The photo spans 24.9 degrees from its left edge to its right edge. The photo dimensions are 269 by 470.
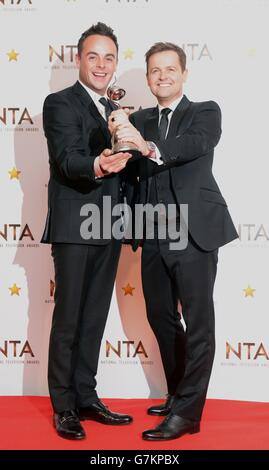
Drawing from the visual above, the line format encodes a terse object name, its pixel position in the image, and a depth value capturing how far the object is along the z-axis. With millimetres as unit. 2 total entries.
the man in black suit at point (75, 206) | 2410
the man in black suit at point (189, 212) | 2371
